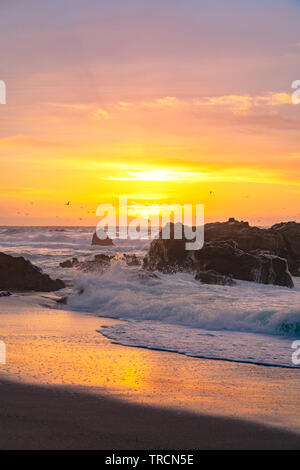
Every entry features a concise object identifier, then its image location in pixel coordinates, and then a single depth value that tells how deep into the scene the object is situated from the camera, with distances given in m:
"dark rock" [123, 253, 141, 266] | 30.44
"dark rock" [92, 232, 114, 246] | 68.44
